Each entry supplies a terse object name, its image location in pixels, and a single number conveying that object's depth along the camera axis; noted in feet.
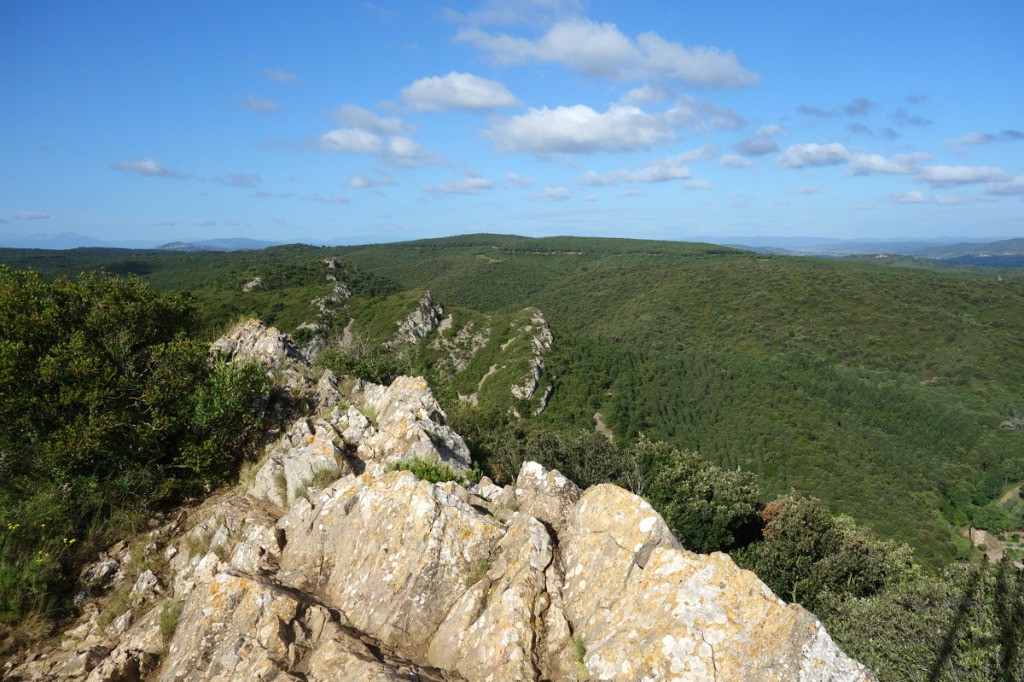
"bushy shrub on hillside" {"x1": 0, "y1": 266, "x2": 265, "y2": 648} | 25.16
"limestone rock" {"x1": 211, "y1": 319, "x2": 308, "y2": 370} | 52.42
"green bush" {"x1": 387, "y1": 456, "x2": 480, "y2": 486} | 30.58
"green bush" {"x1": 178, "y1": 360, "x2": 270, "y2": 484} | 33.09
